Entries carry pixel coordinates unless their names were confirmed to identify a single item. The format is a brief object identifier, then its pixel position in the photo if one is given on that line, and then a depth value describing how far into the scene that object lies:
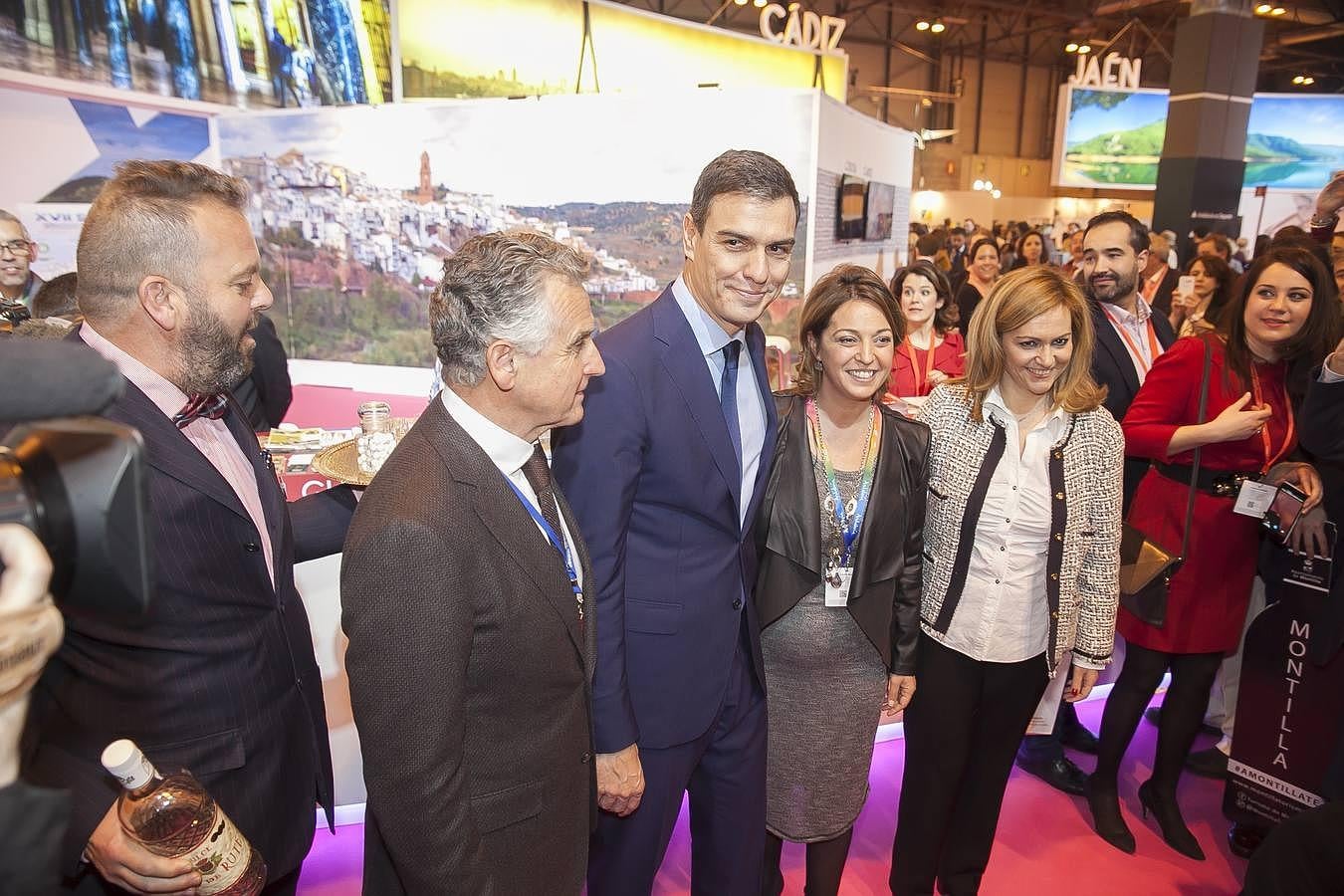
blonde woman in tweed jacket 2.15
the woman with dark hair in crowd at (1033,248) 8.06
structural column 10.77
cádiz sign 6.88
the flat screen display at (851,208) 4.59
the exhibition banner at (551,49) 5.58
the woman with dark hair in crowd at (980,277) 5.82
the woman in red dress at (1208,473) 2.52
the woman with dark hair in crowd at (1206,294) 4.62
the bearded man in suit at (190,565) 1.25
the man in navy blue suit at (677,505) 1.64
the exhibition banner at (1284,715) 2.56
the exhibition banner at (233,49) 4.74
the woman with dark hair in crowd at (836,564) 1.98
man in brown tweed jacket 1.18
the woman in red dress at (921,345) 4.03
